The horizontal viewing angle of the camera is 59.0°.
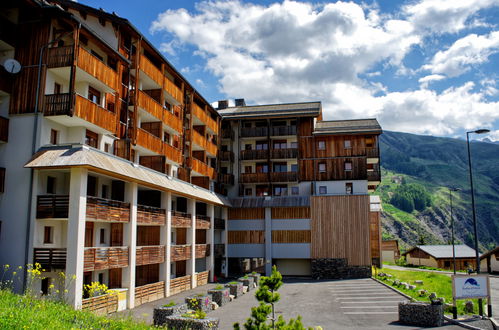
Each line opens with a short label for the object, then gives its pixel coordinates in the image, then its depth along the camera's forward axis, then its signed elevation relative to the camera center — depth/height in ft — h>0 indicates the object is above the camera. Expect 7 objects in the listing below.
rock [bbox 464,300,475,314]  84.17 -14.47
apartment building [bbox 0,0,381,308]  74.79 +15.54
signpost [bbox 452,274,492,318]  80.33 -10.15
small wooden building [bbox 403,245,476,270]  262.26 -15.41
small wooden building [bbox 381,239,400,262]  301.43 -13.82
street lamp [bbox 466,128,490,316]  78.94 -0.09
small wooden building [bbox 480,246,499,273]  219.41 -14.77
